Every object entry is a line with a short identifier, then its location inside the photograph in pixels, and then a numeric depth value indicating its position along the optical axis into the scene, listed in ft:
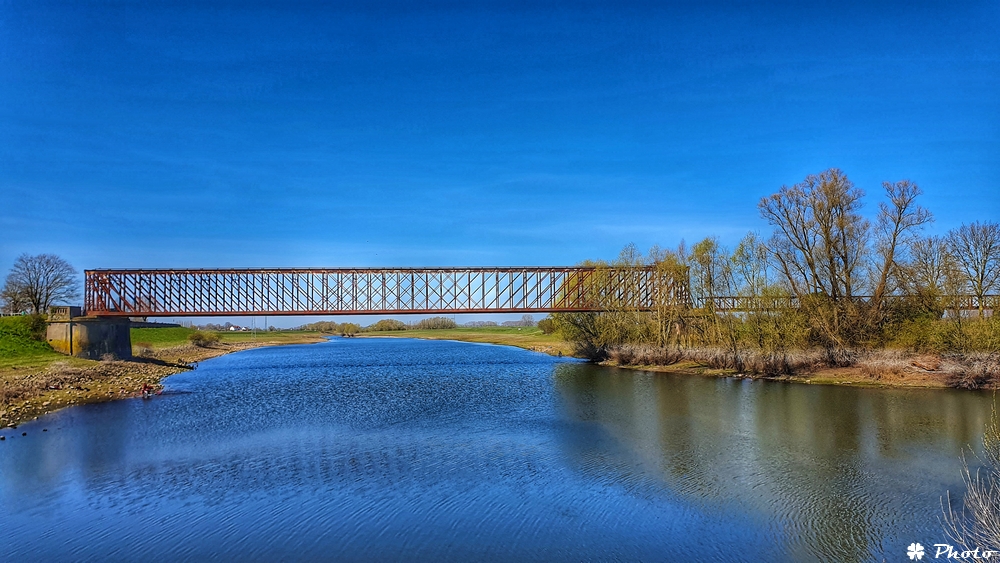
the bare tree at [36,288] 235.81
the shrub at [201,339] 345.51
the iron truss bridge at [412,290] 209.56
